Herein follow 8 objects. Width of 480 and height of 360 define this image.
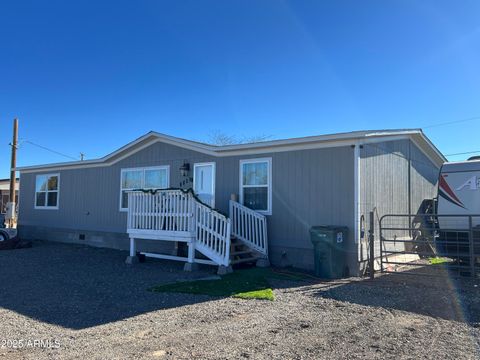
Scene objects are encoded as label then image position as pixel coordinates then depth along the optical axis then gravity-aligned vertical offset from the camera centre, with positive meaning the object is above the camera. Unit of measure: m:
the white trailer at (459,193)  9.13 +0.29
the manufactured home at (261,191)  8.85 +0.31
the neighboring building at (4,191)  31.67 +0.67
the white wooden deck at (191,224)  8.95 -0.55
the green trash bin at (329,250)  8.14 -0.98
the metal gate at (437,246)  8.30 -0.95
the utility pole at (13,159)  21.66 +2.35
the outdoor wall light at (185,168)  11.66 +0.98
